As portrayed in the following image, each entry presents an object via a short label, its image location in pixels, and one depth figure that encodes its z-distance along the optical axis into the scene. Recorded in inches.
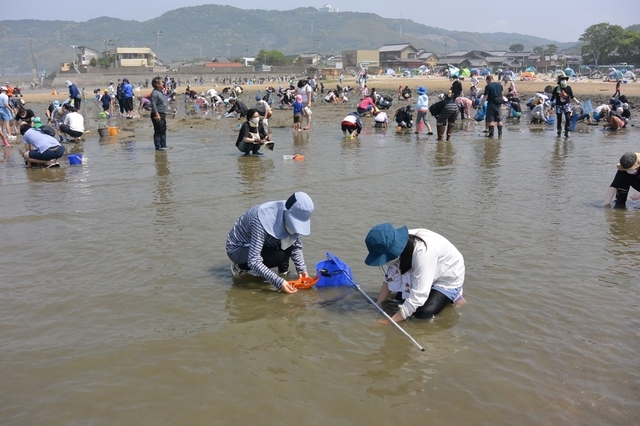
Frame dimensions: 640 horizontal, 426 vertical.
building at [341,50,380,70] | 5182.1
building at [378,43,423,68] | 5424.2
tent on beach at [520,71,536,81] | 2203.5
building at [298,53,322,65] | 6076.3
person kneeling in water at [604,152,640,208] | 298.4
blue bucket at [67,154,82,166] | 491.5
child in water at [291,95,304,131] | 710.9
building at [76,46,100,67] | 5036.9
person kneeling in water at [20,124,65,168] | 470.3
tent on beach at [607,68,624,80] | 1687.6
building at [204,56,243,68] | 6028.5
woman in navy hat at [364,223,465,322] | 171.2
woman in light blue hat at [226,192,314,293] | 193.2
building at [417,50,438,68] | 5154.0
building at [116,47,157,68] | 4862.2
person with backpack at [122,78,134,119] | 915.4
